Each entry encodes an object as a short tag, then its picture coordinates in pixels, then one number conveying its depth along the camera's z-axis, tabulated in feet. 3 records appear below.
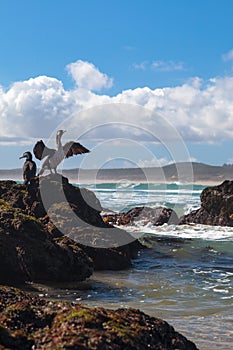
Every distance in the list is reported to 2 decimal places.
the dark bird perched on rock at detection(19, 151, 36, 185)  51.16
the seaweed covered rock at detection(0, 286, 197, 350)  12.89
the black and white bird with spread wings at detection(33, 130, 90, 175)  49.42
